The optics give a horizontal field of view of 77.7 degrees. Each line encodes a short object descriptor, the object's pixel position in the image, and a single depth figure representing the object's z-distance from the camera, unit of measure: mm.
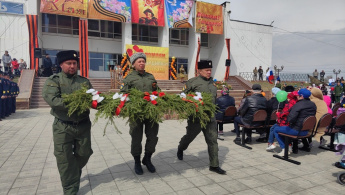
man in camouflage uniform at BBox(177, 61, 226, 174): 3986
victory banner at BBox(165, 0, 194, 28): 22219
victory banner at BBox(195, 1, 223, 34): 23469
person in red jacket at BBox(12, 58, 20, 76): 18198
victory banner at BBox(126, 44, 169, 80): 21141
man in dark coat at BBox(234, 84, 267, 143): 5646
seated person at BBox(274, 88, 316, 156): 4590
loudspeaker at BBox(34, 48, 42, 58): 17866
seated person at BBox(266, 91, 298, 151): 5068
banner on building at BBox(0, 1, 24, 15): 18656
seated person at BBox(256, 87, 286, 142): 5972
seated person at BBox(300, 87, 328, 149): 5178
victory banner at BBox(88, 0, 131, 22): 19391
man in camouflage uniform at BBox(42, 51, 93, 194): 2969
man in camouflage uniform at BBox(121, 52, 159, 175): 3785
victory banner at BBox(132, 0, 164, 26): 20984
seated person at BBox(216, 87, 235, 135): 6637
